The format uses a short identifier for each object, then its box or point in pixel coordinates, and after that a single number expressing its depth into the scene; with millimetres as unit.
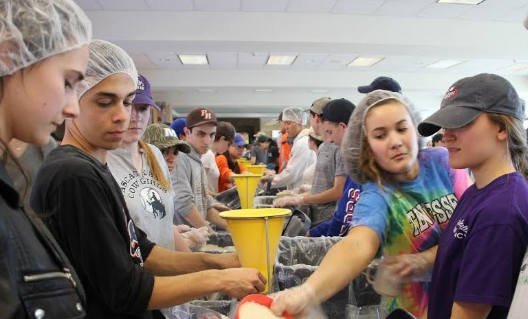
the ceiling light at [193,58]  8023
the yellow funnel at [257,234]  1065
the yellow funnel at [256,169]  3784
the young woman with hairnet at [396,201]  1131
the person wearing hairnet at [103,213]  887
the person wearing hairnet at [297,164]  3978
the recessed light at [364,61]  8544
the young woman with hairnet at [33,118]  557
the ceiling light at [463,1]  5187
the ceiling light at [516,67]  9023
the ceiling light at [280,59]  8250
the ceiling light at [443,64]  8695
